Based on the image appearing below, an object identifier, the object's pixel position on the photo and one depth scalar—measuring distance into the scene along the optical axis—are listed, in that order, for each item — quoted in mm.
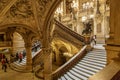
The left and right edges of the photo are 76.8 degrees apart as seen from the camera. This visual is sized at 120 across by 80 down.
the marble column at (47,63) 4566
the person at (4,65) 6660
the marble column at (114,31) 1638
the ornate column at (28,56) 6441
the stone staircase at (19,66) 6796
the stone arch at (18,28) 4017
